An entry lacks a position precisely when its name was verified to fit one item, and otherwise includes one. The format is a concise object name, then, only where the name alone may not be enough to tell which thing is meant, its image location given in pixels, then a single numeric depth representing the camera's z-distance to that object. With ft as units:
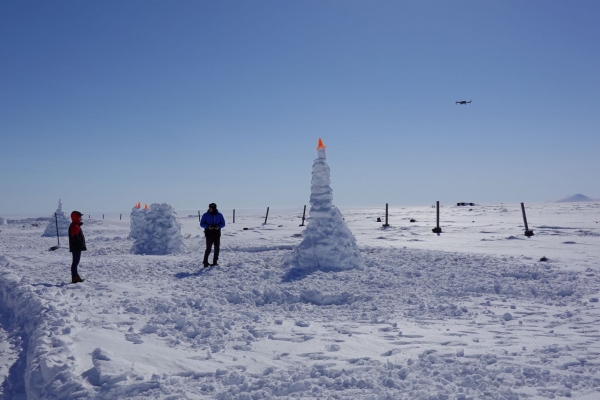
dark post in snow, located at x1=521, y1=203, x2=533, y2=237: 69.31
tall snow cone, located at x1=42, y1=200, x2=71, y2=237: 99.25
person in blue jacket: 41.42
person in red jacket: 33.94
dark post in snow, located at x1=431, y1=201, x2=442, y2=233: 80.17
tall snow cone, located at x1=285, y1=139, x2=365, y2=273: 40.40
